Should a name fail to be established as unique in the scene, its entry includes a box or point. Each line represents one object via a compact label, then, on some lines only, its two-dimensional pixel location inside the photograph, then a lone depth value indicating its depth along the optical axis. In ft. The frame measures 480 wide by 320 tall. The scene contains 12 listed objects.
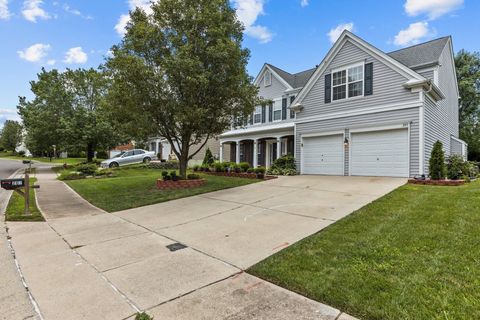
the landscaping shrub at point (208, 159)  65.33
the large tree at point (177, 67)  31.30
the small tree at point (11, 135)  207.82
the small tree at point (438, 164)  32.99
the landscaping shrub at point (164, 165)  75.37
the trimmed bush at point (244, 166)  49.19
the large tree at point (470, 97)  84.11
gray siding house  37.27
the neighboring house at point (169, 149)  87.42
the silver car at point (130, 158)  77.61
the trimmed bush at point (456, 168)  35.43
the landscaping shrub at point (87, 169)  59.88
